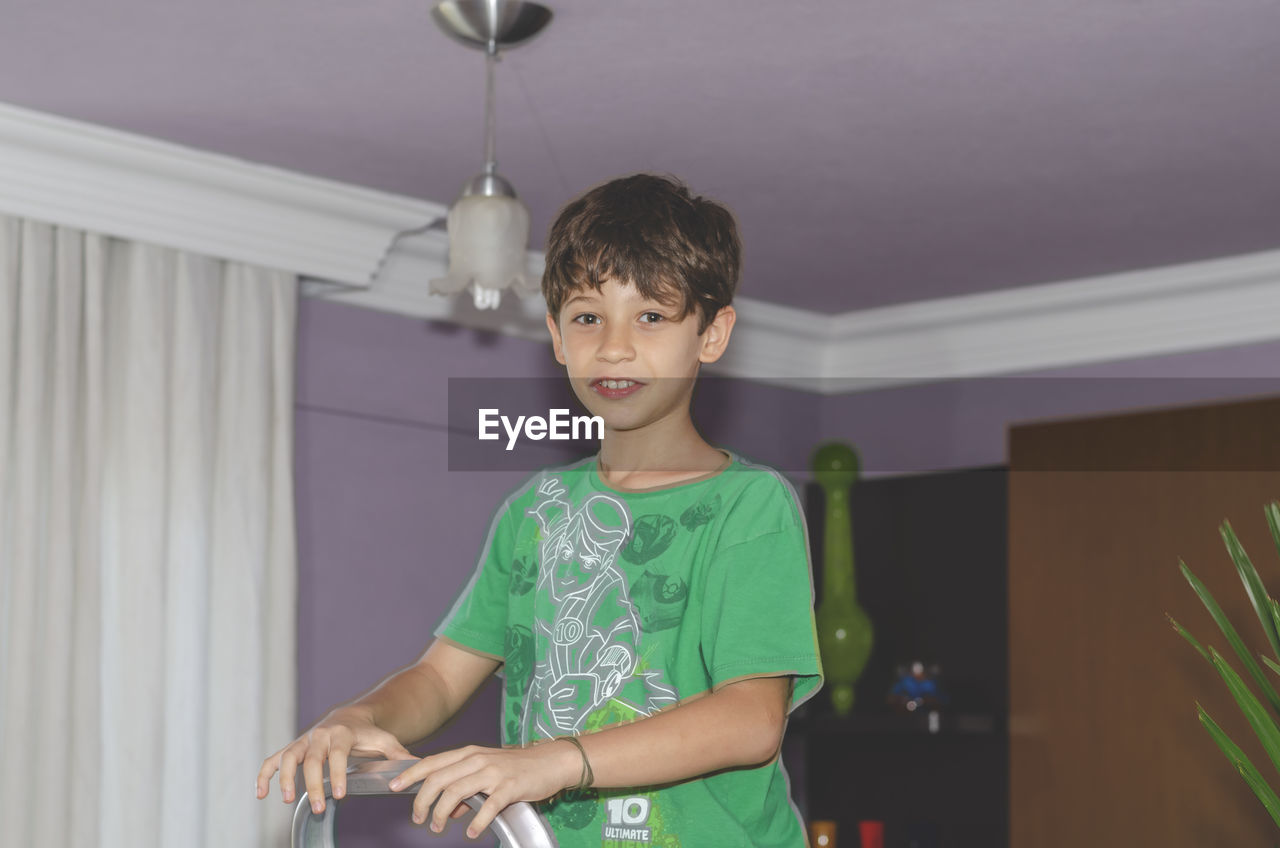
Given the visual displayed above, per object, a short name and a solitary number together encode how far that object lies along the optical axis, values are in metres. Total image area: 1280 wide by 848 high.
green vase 4.02
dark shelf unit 4.08
